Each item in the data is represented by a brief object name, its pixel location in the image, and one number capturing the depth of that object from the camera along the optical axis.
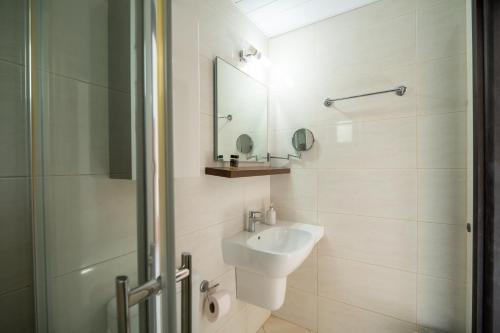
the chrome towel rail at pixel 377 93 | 1.24
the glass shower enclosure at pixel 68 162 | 0.39
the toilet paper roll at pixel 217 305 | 1.06
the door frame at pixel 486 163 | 0.83
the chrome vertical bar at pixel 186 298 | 0.42
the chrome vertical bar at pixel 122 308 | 0.29
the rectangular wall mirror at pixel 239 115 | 1.23
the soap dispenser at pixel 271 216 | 1.52
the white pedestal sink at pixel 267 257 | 1.04
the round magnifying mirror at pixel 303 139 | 1.52
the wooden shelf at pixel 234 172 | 1.04
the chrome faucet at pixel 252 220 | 1.37
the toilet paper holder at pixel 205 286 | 1.11
